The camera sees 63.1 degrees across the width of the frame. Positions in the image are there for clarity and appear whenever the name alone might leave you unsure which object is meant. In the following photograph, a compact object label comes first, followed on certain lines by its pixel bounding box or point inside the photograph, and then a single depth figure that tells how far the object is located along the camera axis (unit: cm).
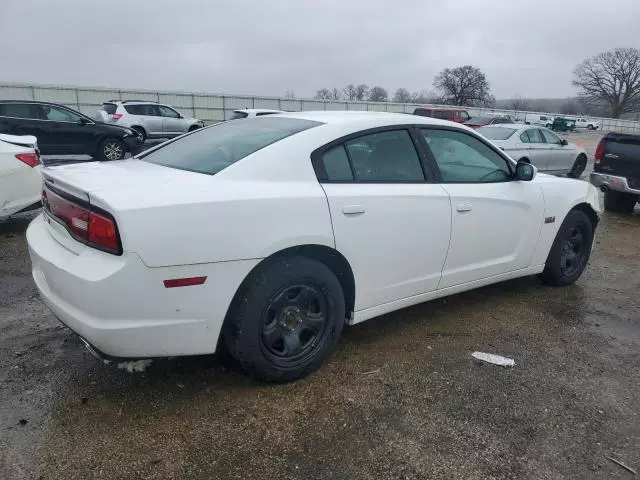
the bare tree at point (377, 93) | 8199
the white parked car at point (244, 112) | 1736
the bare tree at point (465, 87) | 7926
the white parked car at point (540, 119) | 5068
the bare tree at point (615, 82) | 7456
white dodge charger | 240
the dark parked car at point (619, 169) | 816
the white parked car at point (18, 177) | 573
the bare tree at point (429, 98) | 7869
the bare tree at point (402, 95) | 8744
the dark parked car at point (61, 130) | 1224
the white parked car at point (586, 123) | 6012
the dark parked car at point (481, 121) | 2053
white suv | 1861
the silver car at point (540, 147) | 1207
